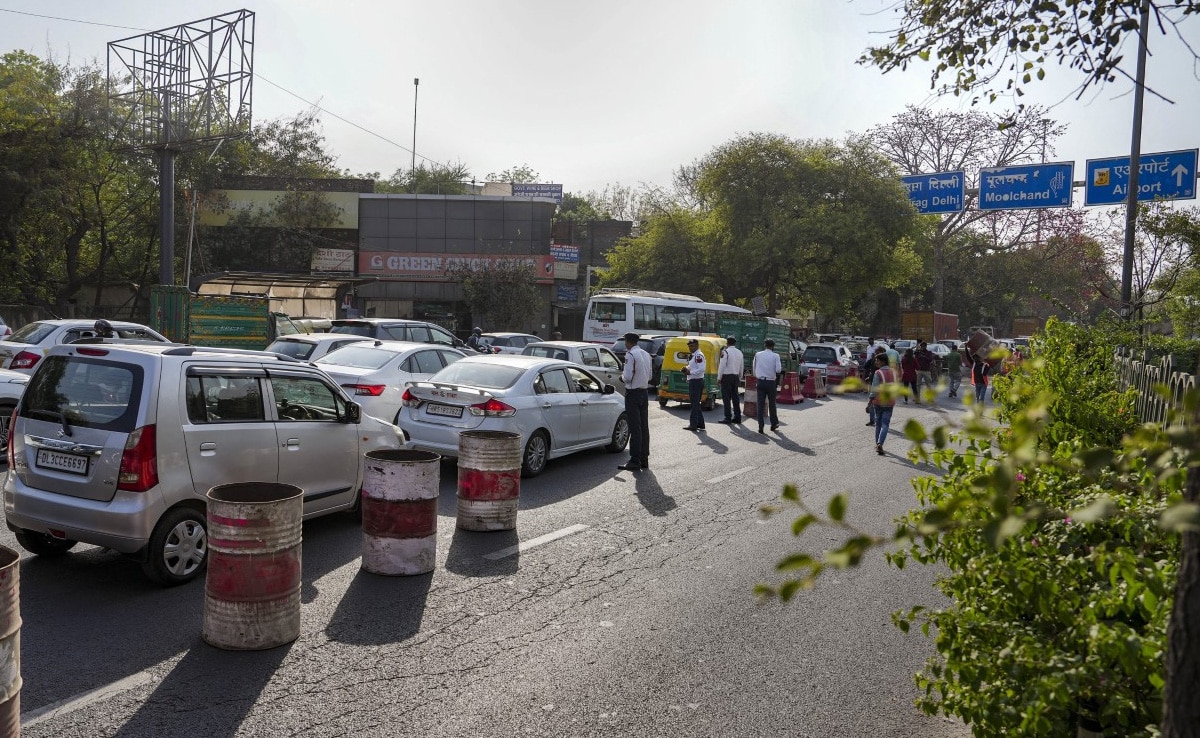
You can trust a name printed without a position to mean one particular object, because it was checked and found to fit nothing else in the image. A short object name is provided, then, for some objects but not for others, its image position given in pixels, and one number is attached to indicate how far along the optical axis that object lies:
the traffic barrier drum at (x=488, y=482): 8.03
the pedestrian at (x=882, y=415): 12.90
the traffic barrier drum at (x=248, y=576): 5.05
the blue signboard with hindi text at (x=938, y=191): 27.19
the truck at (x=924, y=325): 46.44
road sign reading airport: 19.03
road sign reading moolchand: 23.56
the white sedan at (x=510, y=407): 10.41
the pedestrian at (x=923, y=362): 24.87
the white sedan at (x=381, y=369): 12.08
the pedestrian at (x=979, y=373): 21.80
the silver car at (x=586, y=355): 17.92
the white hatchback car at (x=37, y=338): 12.34
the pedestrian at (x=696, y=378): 15.89
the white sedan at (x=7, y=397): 10.43
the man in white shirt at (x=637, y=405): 11.69
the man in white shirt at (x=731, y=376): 16.84
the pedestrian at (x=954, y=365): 26.38
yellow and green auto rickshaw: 20.34
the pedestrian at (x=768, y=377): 16.53
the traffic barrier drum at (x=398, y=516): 6.59
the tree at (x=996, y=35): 5.31
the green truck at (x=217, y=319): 22.70
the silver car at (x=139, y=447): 5.91
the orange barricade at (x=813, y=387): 25.33
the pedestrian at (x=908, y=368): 20.02
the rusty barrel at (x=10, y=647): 3.46
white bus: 33.00
